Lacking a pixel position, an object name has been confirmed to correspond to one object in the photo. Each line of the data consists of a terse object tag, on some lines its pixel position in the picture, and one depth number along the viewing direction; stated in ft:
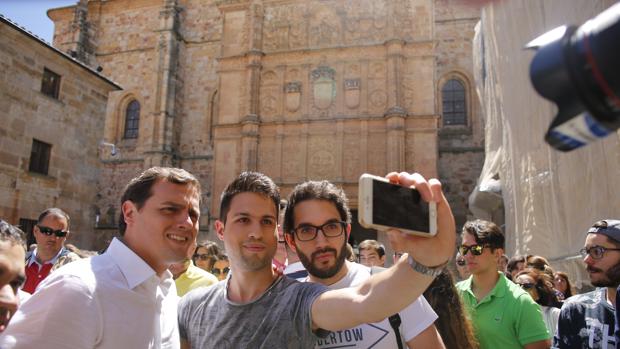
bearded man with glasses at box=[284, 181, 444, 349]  6.82
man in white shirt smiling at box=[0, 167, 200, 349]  5.32
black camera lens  2.72
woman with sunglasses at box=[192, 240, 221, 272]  20.49
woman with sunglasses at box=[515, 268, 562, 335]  14.07
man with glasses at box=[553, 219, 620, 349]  9.04
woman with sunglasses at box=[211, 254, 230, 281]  21.39
